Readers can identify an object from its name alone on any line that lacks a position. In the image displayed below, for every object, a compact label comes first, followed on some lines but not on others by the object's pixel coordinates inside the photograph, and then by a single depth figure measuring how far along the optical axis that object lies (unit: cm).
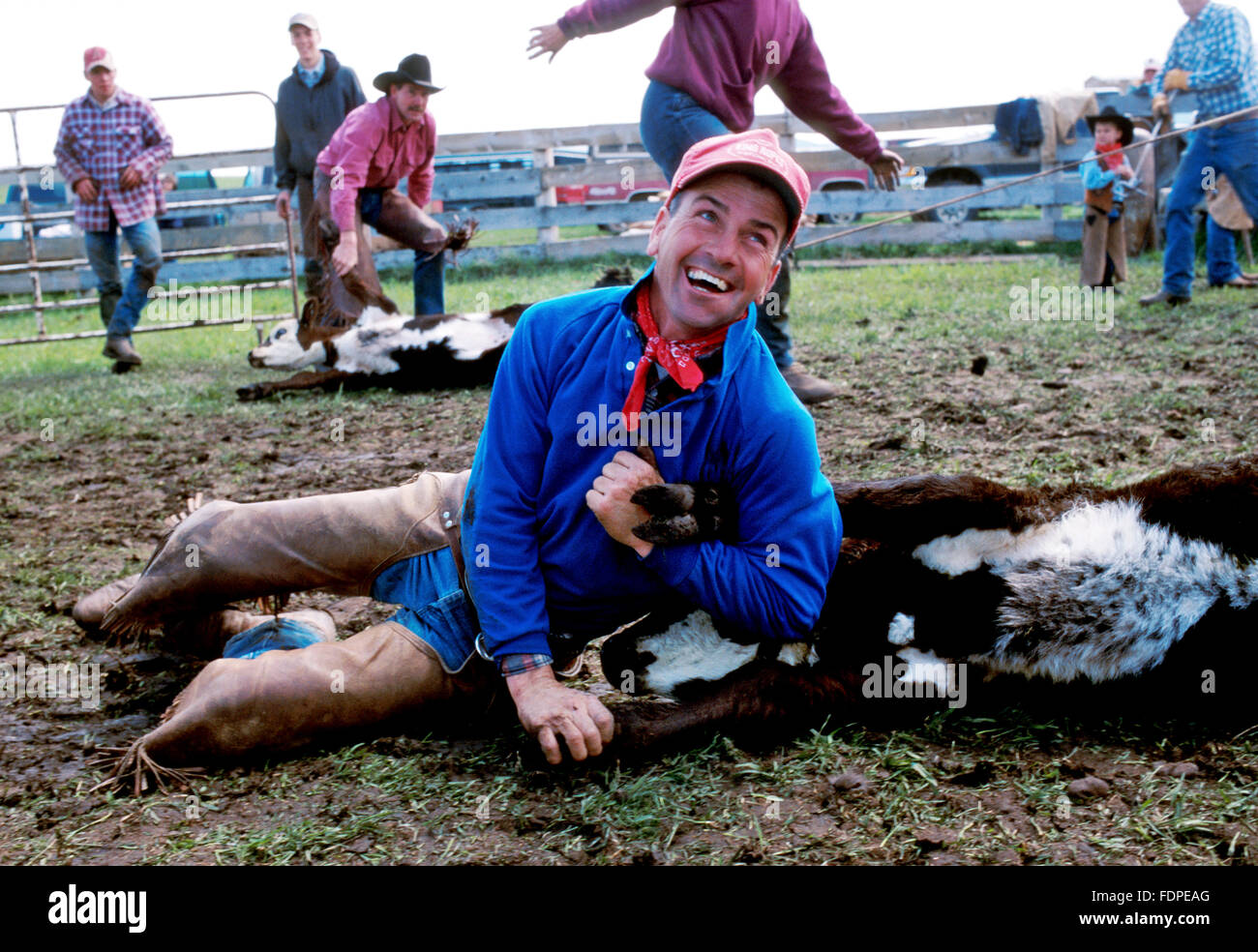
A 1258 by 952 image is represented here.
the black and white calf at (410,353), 663
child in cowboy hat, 910
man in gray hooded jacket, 823
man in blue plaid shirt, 782
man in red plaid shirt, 806
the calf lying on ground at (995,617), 236
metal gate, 946
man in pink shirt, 684
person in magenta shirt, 459
